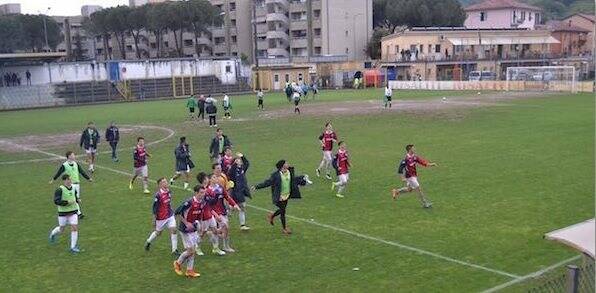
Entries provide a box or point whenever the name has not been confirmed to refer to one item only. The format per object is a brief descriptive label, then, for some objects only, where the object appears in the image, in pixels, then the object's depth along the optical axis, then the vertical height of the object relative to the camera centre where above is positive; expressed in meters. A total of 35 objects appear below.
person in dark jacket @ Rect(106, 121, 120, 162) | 24.65 -2.28
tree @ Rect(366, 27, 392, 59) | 93.44 +4.47
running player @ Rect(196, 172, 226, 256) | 12.09 -2.82
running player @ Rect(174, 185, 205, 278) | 11.26 -2.81
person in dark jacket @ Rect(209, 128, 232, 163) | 19.77 -2.21
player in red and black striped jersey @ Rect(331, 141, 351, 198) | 17.22 -2.61
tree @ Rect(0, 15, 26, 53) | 95.19 +7.69
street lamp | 99.12 +8.72
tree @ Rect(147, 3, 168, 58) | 94.31 +9.61
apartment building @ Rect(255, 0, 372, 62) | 93.81 +7.46
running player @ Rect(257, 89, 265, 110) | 47.62 -2.02
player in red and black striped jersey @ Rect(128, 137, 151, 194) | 18.83 -2.63
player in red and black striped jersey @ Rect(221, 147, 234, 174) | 15.23 -2.14
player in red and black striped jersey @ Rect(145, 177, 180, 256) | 12.30 -2.80
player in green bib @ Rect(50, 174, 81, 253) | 12.99 -2.76
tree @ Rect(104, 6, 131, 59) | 98.75 +10.05
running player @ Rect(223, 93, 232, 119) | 40.50 -2.02
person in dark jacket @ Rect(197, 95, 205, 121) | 40.63 -1.86
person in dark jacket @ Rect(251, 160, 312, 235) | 13.66 -2.52
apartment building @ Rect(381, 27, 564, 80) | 81.25 +2.47
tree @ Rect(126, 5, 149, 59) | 97.88 +9.93
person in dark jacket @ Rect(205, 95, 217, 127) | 36.31 -1.92
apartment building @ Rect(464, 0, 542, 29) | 105.00 +9.45
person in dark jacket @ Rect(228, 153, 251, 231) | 14.13 -2.57
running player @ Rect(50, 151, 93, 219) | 16.43 -2.42
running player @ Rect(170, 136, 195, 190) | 19.38 -2.63
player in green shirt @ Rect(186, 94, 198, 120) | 41.31 -1.80
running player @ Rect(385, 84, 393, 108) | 44.41 -1.72
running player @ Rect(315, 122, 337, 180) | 20.47 -2.46
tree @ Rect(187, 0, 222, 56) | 95.00 +9.85
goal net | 57.99 -1.30
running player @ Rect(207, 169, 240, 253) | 12.36 -2.62
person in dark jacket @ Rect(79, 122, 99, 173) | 23.11 -2.31
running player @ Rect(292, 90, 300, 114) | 43.03 -1.76
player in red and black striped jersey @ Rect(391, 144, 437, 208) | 15.79 -2.56
